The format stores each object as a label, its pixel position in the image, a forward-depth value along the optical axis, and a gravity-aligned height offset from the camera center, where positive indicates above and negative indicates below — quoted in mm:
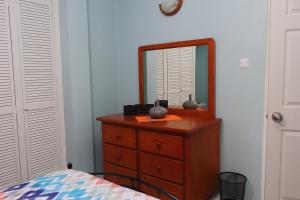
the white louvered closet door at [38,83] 2309 -37
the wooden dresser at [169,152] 1877 -630
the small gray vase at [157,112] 2257 -315
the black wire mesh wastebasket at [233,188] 2074 -944
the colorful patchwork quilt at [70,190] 1199 -575
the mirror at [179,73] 2312 +54
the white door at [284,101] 1920 -197
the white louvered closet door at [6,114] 2180 -310
